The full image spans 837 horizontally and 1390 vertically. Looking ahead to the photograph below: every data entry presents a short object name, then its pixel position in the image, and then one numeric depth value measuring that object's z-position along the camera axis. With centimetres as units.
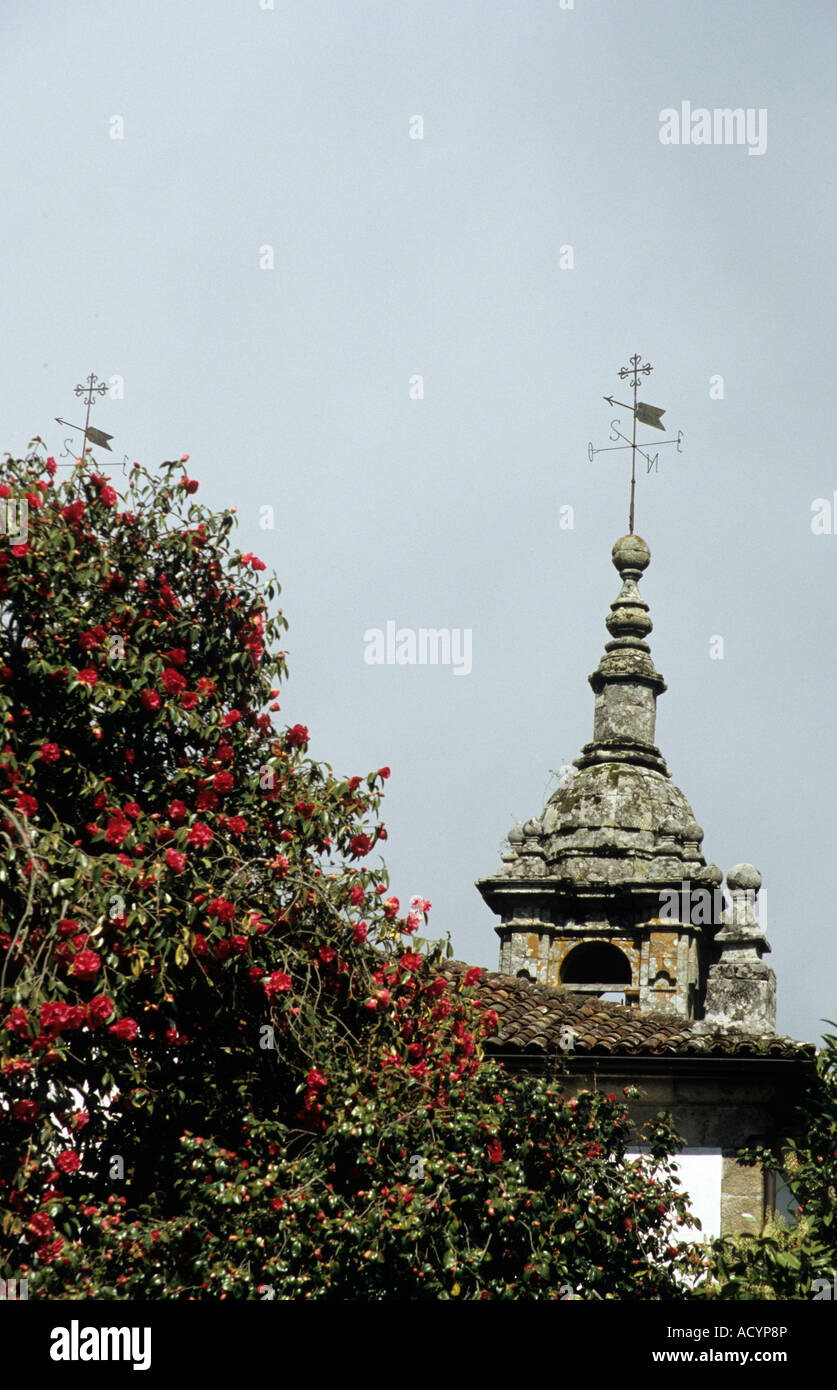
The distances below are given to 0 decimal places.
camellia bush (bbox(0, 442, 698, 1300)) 993
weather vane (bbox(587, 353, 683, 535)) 2516
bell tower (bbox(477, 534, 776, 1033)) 2089
